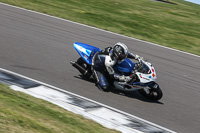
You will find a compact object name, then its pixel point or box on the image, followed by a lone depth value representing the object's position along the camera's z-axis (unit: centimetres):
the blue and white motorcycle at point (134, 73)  1702
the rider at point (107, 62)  1708
